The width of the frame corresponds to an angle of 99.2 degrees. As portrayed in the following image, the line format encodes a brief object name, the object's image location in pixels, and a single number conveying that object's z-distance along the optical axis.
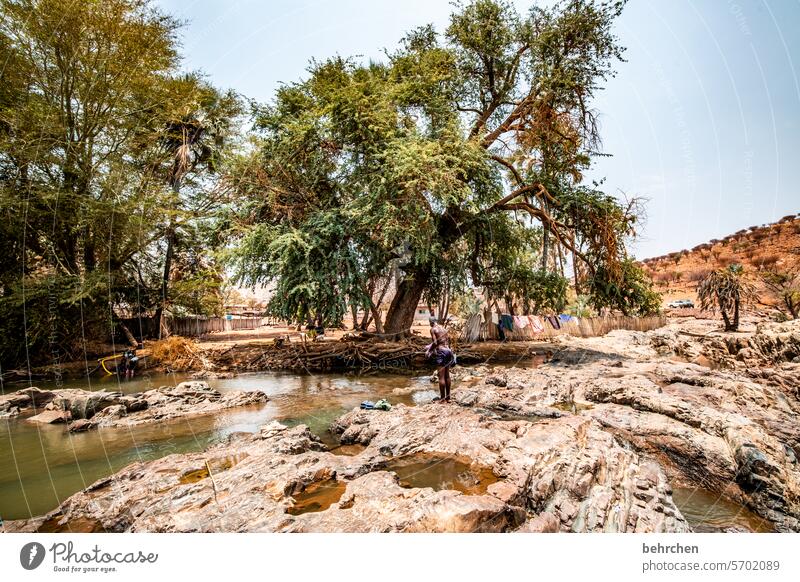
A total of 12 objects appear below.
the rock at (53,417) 8.21
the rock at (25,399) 9.14
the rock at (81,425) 7.53
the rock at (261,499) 3.12
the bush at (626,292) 14.59
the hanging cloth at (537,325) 23.56
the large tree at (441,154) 13.01
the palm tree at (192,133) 20.25
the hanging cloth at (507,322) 23.14
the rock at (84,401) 8.33
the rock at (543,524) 3.13
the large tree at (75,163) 12.35
